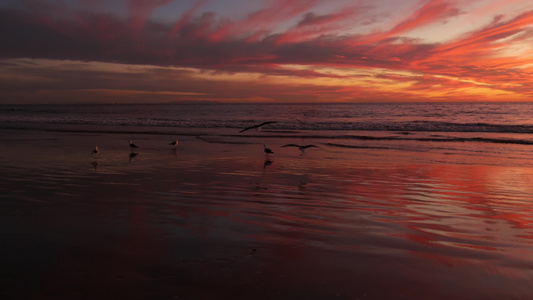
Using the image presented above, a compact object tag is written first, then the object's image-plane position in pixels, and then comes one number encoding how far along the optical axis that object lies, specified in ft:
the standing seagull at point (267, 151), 45.55
